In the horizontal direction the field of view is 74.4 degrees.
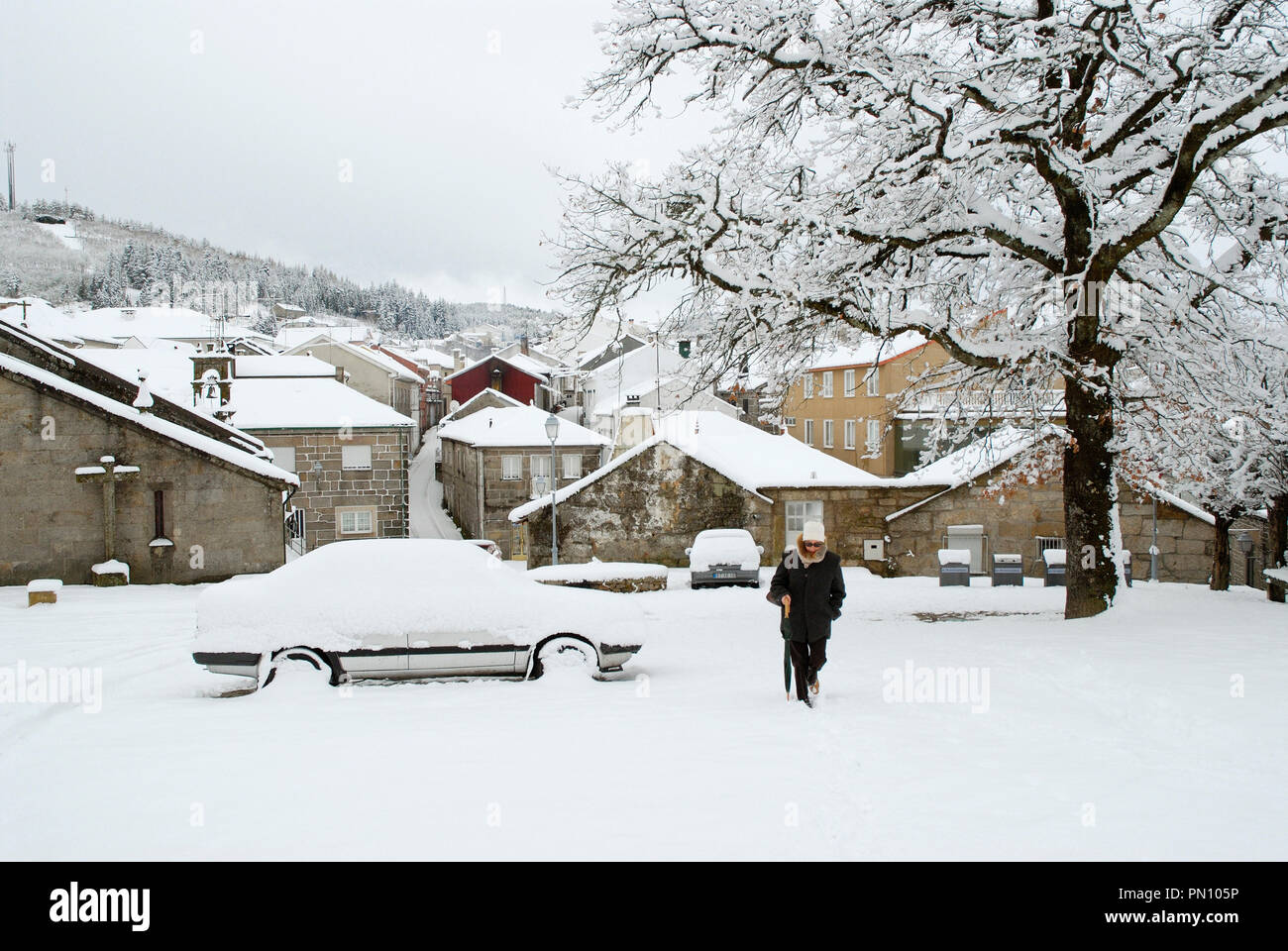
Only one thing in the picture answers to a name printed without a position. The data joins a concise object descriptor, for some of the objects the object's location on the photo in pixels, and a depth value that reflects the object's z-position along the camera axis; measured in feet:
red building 232.53
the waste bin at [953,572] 64.28
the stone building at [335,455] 120.78
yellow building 144.66
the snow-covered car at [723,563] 63.62
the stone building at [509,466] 135.85
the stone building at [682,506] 76.79
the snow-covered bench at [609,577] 51.19
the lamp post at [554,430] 64.99
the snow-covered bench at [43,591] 44.01
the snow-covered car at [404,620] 25.68
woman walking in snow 23.72
